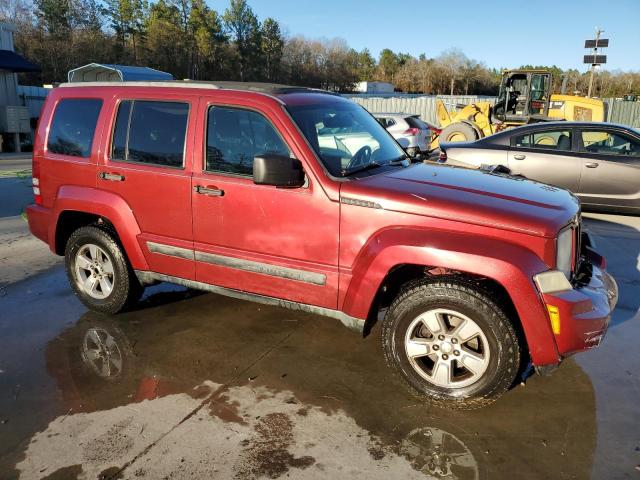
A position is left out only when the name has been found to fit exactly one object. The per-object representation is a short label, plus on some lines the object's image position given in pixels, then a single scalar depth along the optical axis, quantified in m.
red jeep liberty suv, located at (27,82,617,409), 3.01
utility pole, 32.70
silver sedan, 7.67
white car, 15.87
